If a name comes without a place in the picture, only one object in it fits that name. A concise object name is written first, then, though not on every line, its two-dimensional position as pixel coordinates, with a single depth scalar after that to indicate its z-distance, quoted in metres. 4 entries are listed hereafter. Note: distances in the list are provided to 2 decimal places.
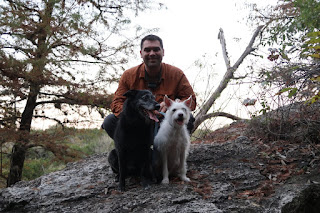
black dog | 3.26
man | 4.21
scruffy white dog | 3.58
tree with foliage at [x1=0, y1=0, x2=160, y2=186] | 7.79
